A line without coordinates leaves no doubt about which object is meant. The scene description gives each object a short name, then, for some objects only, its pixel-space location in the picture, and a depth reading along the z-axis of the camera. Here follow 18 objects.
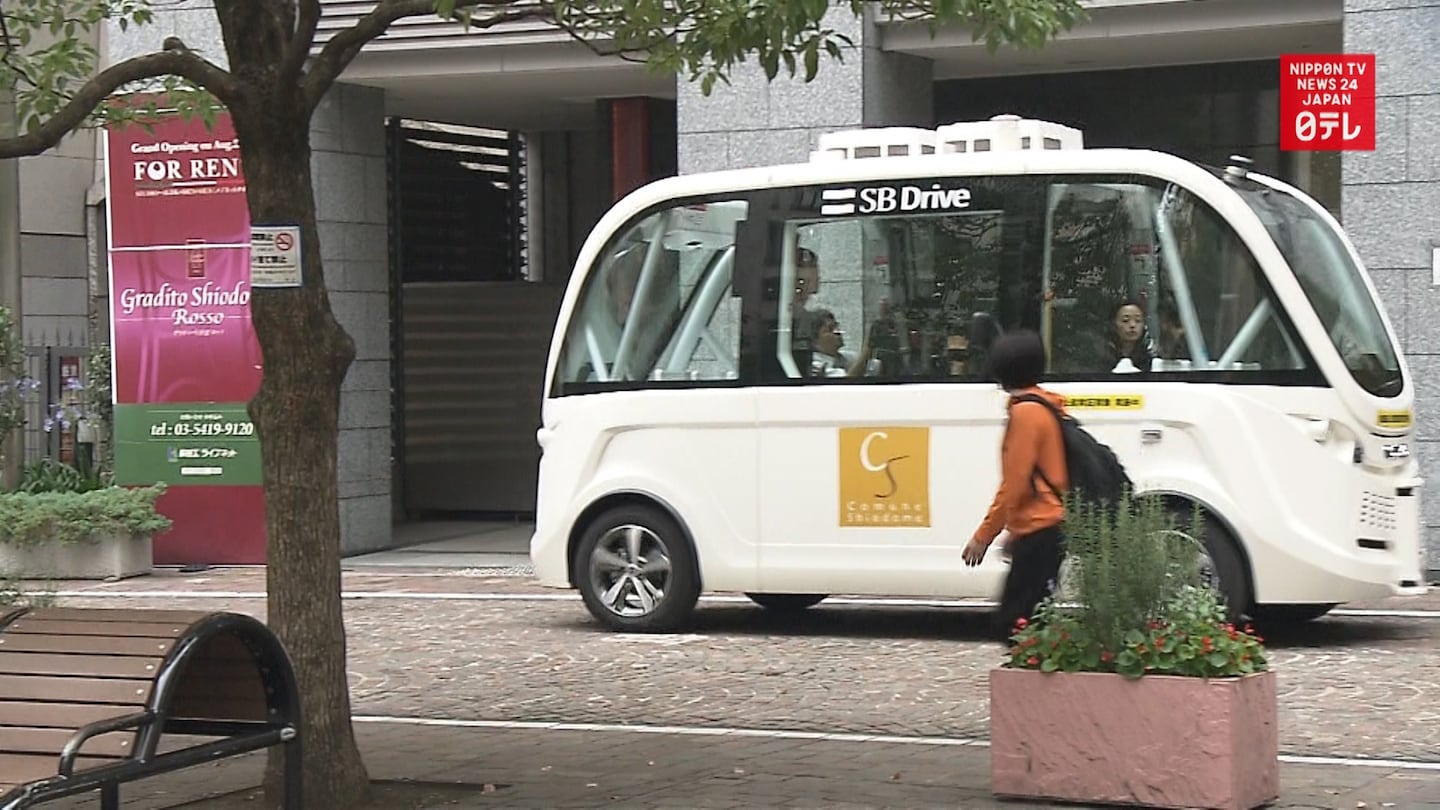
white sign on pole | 8.39
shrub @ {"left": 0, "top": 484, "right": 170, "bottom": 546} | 18.16
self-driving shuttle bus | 12.42
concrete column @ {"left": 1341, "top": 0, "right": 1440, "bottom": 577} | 15.45
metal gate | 22.64
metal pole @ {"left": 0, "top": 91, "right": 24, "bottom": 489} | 22.05
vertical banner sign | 18.86
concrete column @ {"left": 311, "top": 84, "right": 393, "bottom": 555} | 19.34
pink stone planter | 7.95
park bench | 6.60
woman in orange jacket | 9.16
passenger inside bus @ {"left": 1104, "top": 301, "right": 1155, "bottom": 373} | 12.72
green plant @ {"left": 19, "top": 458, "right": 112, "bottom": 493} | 18.94
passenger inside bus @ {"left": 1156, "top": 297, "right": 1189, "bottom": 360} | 12.62
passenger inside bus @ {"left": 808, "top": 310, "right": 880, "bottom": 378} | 13.52
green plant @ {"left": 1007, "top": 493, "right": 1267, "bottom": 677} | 8.06
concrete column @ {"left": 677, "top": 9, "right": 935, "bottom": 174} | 17.09
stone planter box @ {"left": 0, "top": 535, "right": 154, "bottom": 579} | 18.23
